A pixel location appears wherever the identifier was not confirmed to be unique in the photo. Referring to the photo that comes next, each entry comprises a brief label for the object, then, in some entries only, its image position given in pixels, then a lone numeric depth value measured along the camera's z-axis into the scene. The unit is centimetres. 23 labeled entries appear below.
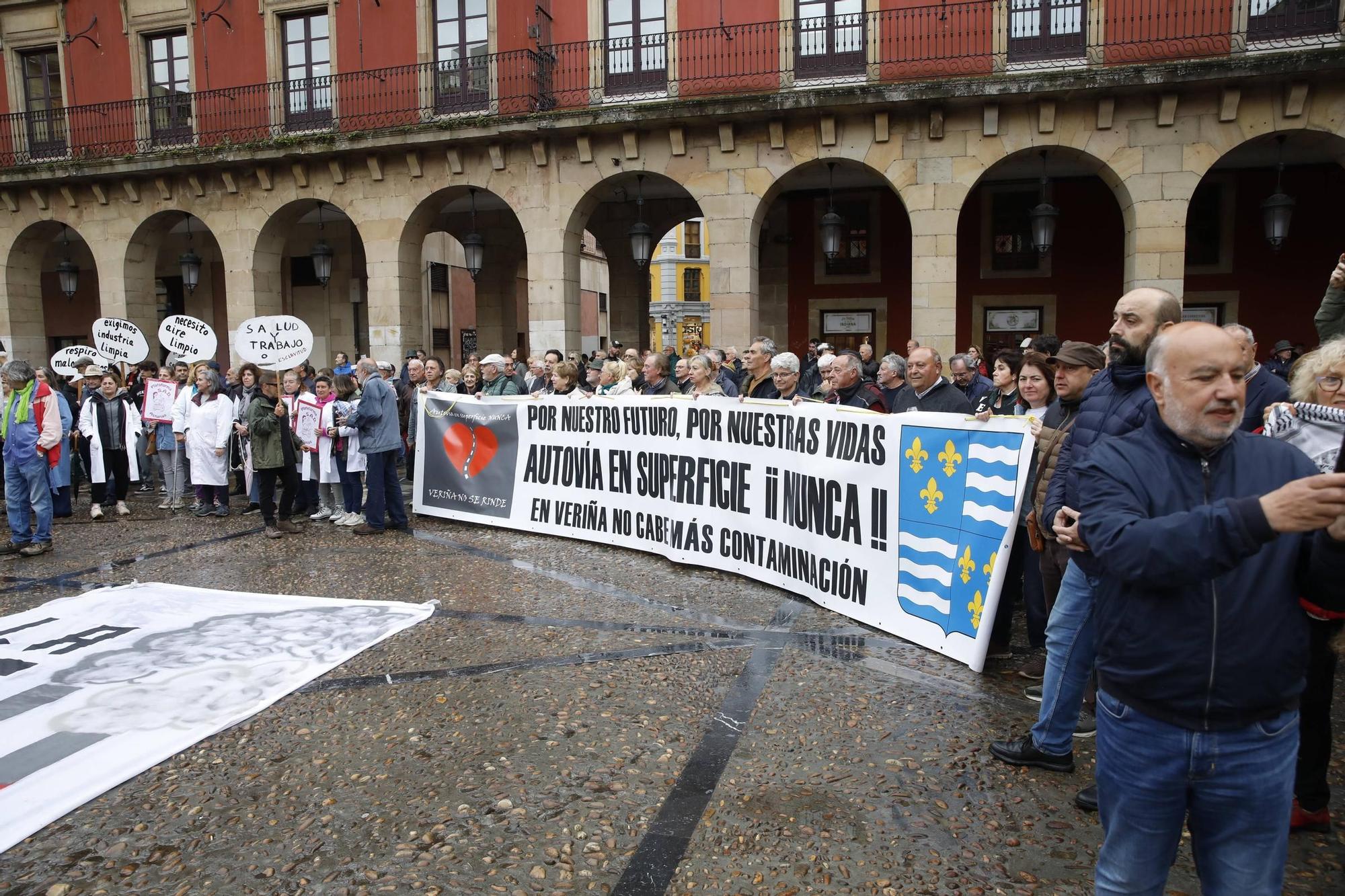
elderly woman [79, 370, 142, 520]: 1107
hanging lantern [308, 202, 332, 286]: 1880
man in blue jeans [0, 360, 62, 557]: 887
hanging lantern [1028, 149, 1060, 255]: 1502
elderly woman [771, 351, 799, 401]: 730
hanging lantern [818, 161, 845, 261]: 1592
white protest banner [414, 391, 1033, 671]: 520
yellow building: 5738
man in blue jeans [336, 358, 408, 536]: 948
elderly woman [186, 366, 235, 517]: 1094
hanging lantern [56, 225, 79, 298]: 2097
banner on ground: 397
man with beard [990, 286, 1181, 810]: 343
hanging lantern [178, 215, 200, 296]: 1967
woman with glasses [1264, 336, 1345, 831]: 329
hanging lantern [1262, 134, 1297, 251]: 1493
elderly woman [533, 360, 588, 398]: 1006
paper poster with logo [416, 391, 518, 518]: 987
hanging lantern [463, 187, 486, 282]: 1767
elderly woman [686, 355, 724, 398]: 804
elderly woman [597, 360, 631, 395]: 1065
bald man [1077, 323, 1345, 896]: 203
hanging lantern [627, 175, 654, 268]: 1712
